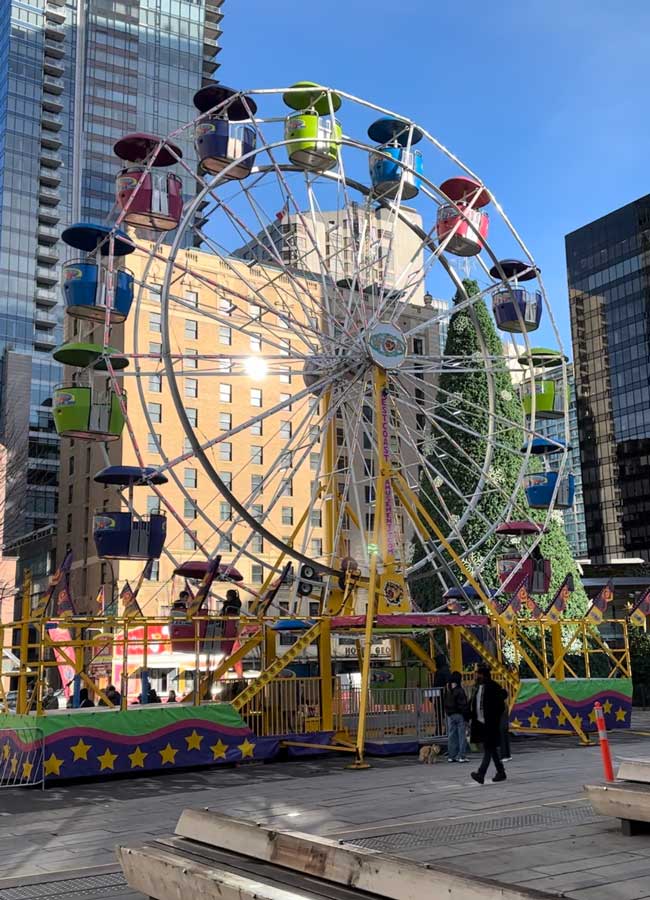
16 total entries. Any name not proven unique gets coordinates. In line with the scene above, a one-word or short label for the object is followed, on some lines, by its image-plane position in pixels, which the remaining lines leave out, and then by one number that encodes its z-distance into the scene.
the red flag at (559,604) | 24.84
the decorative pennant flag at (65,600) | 20.63
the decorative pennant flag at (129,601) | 20.62
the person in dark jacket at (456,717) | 18.48
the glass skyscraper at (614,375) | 106.12
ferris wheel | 21.89
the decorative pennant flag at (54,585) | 19.20
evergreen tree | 44.19
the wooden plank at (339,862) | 5.32
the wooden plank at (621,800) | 9.18
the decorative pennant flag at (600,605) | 24.73
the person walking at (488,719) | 14.91
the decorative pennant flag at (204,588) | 20.31
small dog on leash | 19.16
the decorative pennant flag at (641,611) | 25.73
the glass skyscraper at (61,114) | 110.38
